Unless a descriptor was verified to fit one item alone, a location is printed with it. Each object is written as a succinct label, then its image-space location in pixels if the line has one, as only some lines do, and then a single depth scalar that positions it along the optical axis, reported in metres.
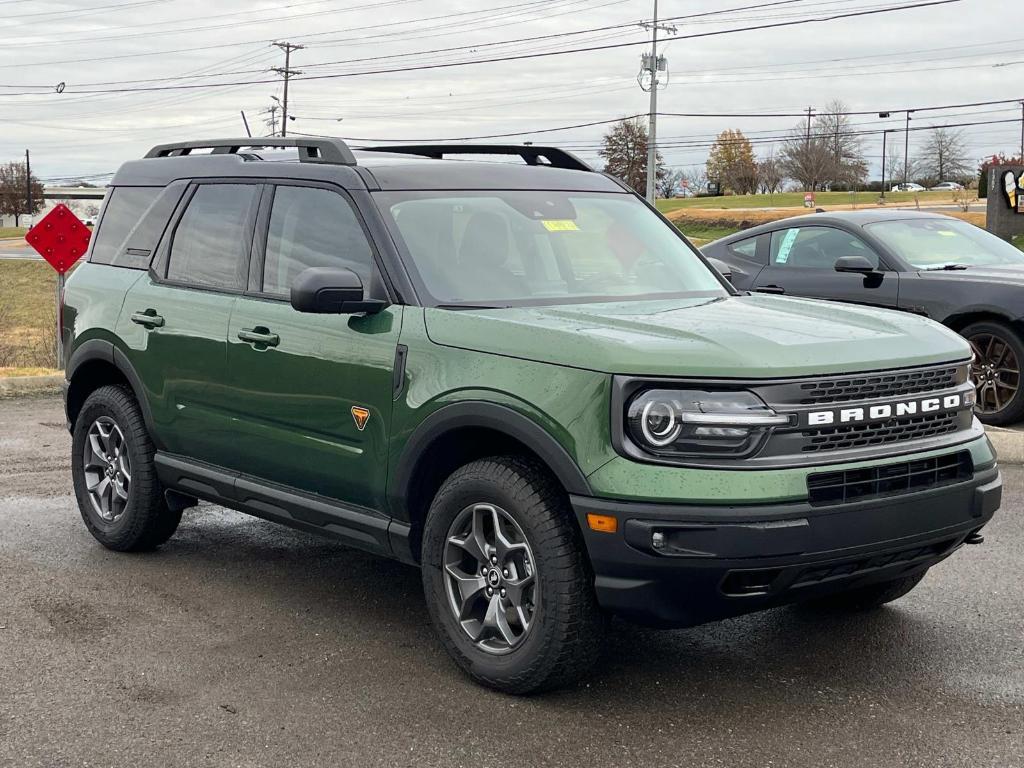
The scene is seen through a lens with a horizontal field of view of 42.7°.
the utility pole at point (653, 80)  59.16
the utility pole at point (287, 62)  78.28
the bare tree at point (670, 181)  123.94
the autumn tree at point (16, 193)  130.88
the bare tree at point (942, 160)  120.75
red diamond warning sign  13.21
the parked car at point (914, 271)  9.83
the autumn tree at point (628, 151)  100.31
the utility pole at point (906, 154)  106.56
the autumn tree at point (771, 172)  106.06
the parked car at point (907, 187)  109.94
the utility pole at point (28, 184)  123.56
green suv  4.11
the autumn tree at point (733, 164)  120.88
